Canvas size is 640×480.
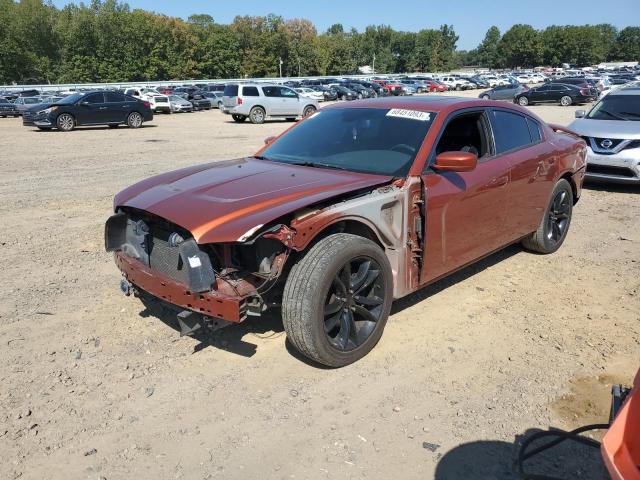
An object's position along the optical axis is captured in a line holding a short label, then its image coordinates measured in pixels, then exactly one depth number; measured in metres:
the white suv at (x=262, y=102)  25.02
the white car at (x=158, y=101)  34.50
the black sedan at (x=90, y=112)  20.72
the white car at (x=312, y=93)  44.21
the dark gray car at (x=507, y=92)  37.72
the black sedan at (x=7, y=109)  32.31
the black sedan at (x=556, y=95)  35.12
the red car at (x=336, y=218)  3.32
